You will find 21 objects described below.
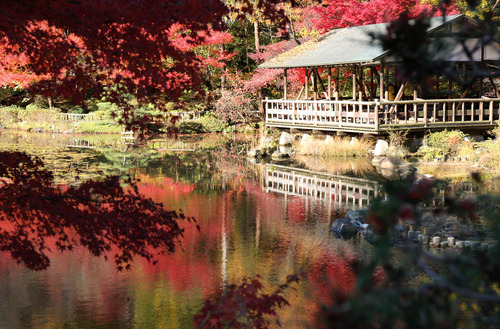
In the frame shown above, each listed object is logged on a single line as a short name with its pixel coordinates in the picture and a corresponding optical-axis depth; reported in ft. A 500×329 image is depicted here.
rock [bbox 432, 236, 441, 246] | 36.99
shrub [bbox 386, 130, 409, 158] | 72.02
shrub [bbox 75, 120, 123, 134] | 118.11
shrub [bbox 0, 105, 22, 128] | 132.16
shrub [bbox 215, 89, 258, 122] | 115.55
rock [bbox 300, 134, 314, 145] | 84.59
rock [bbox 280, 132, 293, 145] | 91.77
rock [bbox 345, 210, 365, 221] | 44.90
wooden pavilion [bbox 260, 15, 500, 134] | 72.84
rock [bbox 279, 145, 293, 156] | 84.91
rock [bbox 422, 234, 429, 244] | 37.97
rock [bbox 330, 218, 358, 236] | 42.24
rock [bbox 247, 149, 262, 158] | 83.25
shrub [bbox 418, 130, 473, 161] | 69.46
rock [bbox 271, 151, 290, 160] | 80.79
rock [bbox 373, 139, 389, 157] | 73.46
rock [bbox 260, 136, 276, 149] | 86.88
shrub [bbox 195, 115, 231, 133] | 118.62
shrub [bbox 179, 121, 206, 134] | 116.57
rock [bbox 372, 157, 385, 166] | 71.67
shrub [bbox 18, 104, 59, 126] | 127.34
